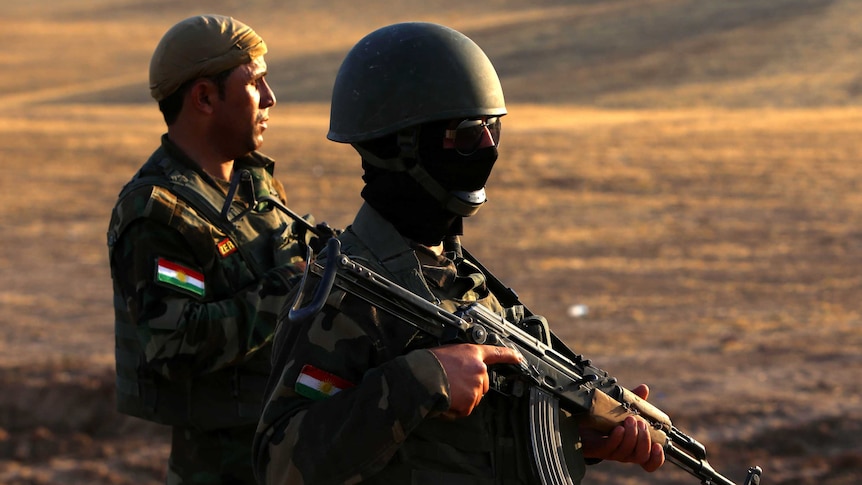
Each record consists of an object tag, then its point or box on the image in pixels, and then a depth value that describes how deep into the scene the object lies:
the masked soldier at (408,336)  5.02
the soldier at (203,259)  7.70
